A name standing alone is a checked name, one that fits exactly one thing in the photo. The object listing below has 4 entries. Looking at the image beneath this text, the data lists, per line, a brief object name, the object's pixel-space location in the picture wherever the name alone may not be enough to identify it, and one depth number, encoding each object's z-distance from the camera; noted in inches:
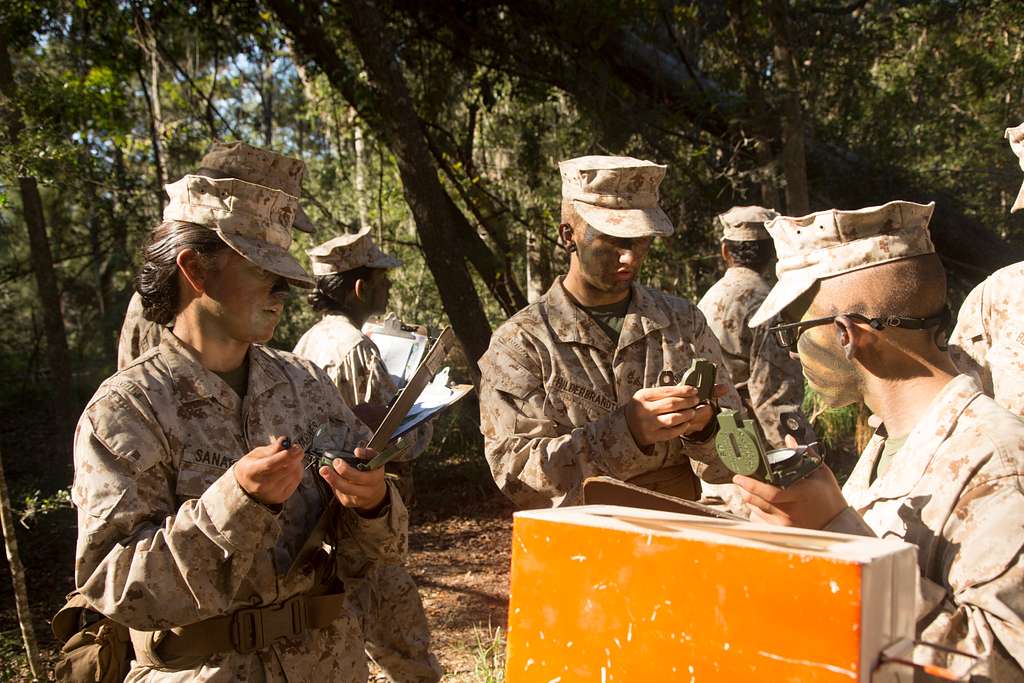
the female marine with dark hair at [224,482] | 90.6
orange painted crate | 52.8
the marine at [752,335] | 254.7
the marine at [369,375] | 171.6
